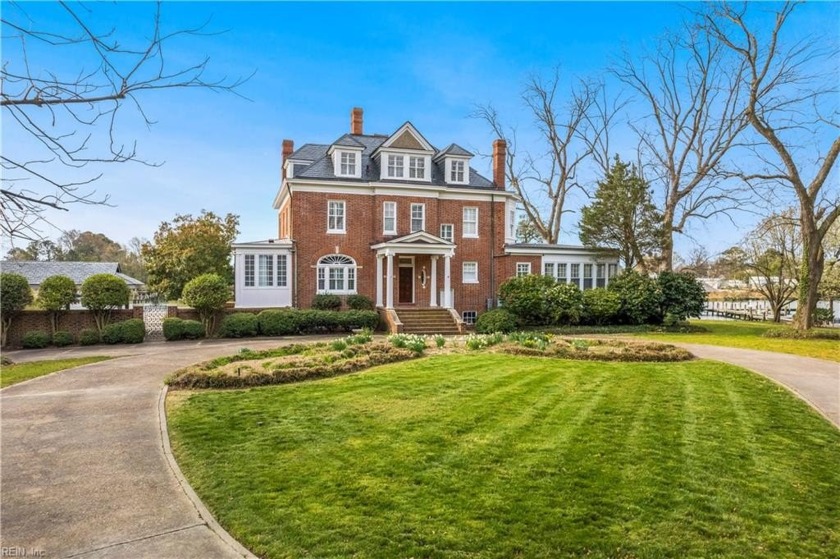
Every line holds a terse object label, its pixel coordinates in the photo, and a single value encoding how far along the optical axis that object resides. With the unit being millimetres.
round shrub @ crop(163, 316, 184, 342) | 19141
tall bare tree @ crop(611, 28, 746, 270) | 30328
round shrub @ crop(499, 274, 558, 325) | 23406
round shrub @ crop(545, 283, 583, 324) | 23656
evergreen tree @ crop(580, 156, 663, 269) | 27844
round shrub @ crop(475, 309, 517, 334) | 22161
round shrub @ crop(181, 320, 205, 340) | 19484
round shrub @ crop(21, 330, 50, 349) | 17781
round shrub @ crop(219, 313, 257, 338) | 20016
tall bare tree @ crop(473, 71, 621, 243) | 36938
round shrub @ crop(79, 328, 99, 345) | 18297
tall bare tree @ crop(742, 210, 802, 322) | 33344
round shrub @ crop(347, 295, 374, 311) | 23516
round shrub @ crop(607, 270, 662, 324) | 25000
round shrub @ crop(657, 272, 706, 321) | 25078
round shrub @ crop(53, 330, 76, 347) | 18141
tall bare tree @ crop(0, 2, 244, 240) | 2908
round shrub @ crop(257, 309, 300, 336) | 20484
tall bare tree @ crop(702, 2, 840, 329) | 22094
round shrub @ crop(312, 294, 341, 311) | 23172
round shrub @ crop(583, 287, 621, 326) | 24391
